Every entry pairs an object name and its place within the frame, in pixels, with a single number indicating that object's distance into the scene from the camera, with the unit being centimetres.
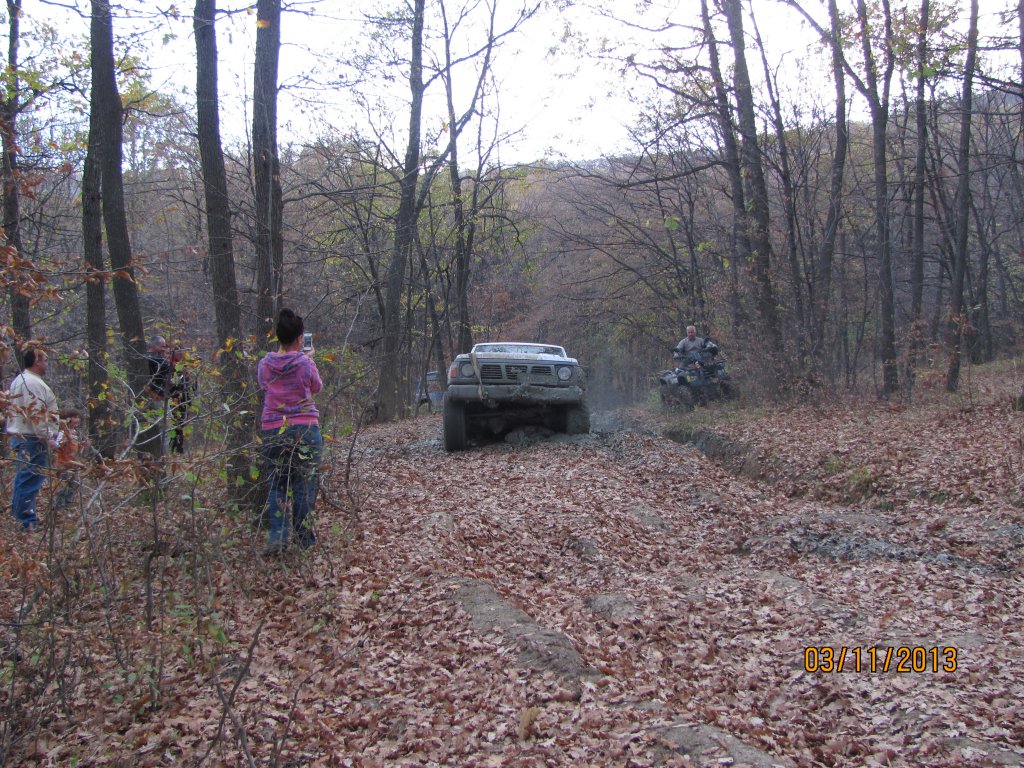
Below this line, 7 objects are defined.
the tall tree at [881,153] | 1340
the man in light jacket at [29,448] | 577
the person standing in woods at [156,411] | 441
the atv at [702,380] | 1513
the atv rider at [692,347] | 1514
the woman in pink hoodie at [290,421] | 535
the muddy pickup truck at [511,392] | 1066
